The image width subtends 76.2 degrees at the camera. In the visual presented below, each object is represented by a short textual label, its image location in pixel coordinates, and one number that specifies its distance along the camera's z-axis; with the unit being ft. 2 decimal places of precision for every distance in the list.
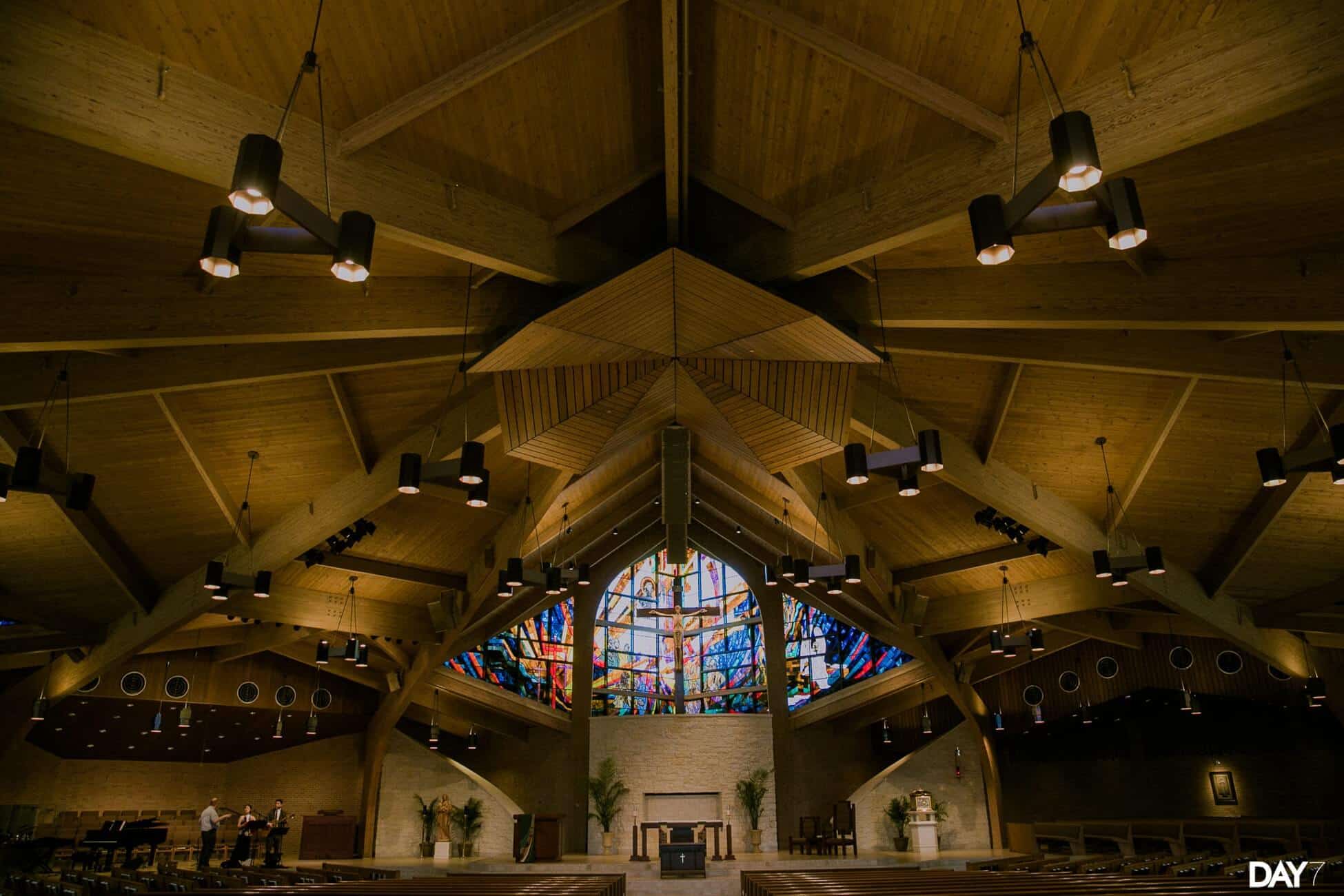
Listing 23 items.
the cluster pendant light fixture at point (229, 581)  33.14
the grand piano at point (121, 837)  43.88
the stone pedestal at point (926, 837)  57.91
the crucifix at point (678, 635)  71.26
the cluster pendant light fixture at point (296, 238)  12.87
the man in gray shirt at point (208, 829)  46.98
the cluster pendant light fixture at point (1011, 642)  44.29
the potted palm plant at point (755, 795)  65.98
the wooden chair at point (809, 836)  59.52
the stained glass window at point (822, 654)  67.15
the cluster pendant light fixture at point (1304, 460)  22.11
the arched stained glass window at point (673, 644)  71.41
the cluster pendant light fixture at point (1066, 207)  11.65
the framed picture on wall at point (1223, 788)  54.19
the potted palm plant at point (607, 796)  65.41
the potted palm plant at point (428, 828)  63.05
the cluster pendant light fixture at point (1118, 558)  32.48
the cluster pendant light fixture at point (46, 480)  23.39
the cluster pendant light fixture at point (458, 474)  24.59
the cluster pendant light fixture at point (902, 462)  24.08
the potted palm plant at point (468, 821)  63.41
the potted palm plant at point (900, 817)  63.62
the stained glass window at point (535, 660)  67.05
